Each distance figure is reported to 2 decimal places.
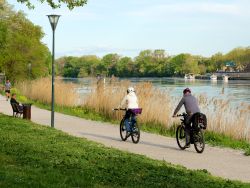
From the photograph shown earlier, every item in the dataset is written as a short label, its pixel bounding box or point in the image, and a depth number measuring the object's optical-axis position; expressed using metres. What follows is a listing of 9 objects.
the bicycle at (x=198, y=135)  12.09
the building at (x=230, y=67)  170.88
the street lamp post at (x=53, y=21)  16.22
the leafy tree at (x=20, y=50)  59.81
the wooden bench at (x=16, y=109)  20.03
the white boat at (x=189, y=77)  160.15
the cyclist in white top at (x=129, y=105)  13.84
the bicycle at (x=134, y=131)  13.84
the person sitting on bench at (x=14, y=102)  20.08
